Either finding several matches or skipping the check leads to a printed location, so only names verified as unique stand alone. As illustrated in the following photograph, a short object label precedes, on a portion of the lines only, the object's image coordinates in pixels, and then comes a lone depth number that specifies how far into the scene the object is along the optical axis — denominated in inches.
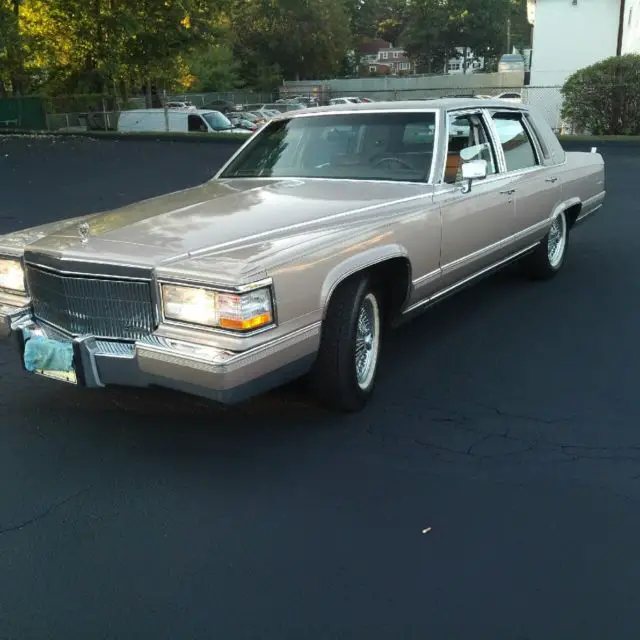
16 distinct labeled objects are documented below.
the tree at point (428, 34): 2819.9
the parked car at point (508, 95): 1217.7
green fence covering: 1326.3
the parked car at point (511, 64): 2004.7
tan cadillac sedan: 128.7
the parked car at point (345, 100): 1508.0
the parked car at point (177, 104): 1561.5
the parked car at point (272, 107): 1373.8
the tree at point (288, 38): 2314.2
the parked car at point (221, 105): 1556.7
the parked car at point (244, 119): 1143.0
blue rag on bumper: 136.4
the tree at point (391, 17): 3592.5
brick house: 4237.7
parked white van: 1002.8
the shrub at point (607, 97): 725.3
